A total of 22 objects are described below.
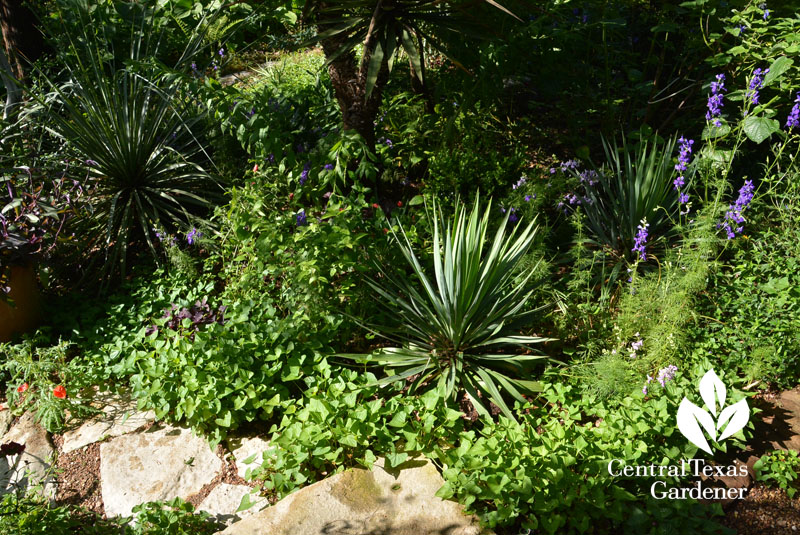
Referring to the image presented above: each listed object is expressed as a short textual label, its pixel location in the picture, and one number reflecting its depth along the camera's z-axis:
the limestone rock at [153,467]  2.72
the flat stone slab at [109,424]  3.06
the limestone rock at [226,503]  2.55
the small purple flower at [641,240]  3.26
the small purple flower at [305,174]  3.78
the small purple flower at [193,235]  3.82
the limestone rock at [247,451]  2.79
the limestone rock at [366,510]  2.25
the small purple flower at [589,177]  3.87
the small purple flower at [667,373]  2.71
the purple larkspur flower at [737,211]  3.20
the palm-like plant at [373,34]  3.38
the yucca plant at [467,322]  2.94
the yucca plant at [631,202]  3.66
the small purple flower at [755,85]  3.23
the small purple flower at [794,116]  3.17
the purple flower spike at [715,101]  3.25
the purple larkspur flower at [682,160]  3.30
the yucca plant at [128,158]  4.09
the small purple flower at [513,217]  3.81
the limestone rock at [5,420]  3.19
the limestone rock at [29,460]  2.82
